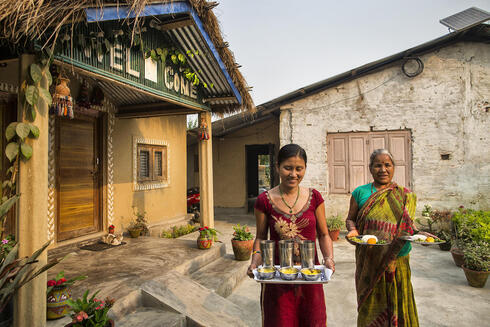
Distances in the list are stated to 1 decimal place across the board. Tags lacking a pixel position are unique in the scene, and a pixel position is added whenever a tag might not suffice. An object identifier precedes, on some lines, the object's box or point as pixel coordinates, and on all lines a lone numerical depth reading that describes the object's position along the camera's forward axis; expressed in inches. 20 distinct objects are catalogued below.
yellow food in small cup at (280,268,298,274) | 69.9
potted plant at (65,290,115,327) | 90.4
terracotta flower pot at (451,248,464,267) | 208.8
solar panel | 287.9
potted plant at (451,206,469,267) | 210.8
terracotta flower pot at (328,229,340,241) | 297.6
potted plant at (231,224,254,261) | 204.8
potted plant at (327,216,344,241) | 297.9
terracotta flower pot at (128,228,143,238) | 248.0
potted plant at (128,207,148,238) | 249.8
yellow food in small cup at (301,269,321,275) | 69.5
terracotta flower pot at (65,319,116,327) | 95.3
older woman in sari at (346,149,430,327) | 96.0
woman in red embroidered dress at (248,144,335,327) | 73.3
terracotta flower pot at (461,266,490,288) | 172.1
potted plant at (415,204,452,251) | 259.2
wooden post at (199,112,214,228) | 231.8
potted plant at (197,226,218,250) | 203.2
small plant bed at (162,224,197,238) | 275.8
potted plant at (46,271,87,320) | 110.3
